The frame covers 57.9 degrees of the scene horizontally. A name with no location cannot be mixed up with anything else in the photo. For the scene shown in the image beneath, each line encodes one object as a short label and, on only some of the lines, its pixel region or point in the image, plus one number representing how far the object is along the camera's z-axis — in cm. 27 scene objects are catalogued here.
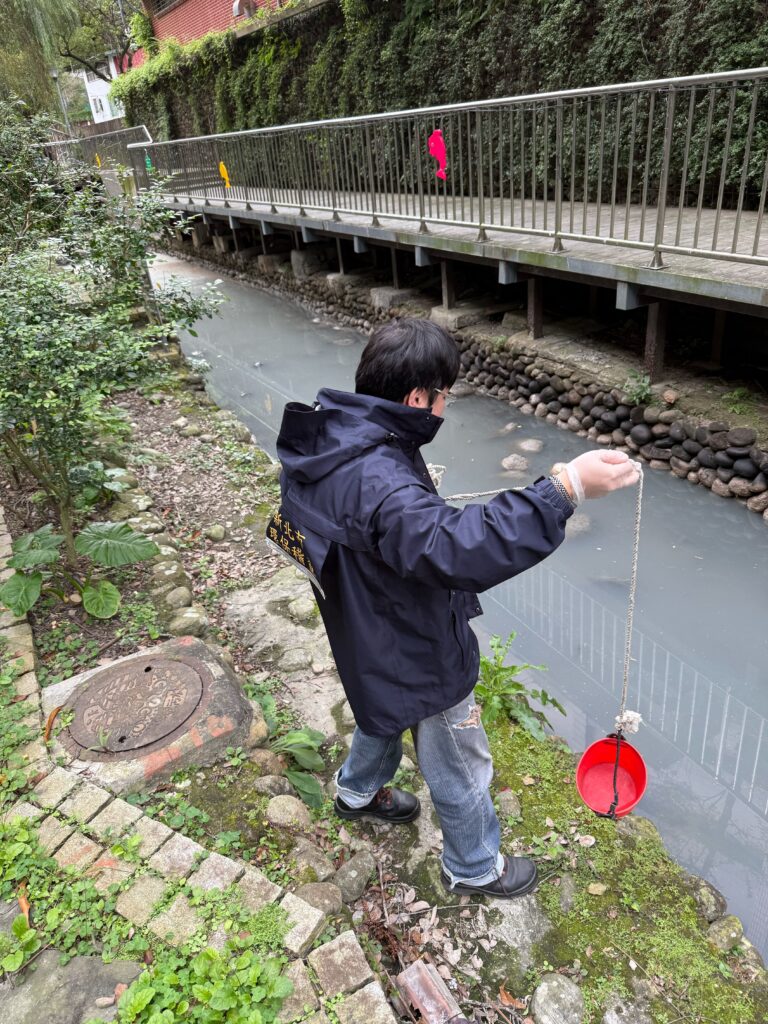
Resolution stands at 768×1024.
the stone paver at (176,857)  185
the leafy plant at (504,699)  283
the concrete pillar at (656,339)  521
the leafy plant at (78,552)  295
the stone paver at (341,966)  160
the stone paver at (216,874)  180
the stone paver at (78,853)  188
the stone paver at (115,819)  197
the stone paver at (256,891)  175
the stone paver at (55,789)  208
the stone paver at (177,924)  168
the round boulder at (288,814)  218
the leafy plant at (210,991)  149
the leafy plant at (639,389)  523
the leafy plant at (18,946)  163
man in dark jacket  136
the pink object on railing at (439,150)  660
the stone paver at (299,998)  153
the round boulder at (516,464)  552
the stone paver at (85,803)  203
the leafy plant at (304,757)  239
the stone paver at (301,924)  167
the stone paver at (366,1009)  154
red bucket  218
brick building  1608
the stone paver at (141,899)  174
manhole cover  237
